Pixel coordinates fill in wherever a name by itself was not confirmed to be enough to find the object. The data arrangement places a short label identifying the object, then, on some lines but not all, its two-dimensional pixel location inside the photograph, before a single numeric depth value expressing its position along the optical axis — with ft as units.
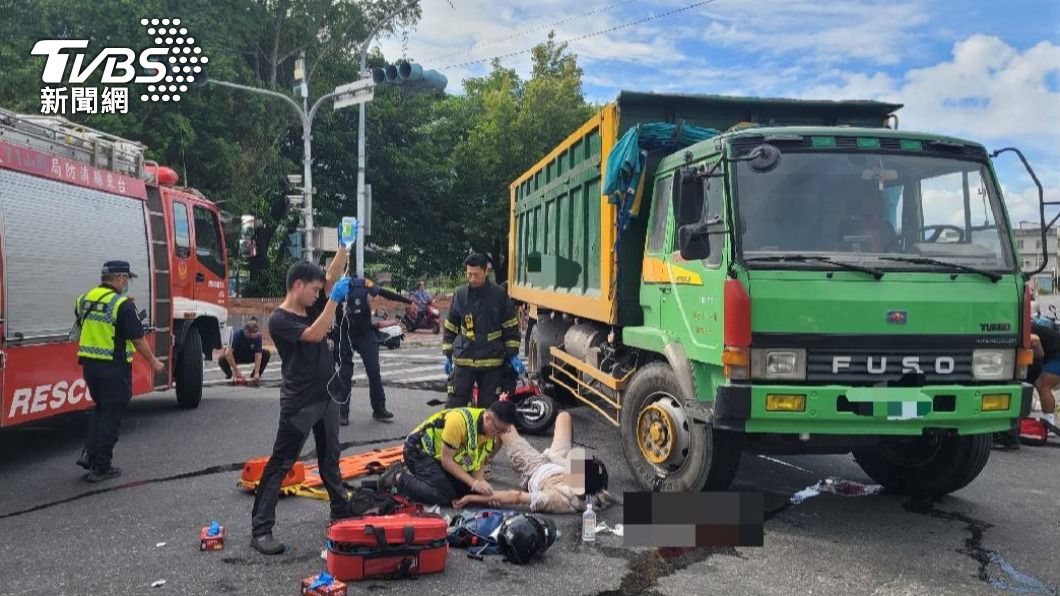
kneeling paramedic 18.38
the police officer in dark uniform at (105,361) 21.54
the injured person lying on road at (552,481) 18.29
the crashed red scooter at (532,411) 27.17
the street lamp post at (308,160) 57.16
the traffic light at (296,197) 57.88
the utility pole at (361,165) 56.59
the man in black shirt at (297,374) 15.70
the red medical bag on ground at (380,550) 14.23
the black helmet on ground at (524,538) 14.97
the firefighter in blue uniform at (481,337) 23.63
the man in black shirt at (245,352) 42.91
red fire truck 22.24
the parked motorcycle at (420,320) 78.02
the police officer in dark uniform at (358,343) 27.55
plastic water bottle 16.40
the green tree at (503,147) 96.37
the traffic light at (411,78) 42.29
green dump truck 15.90
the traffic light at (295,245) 53.88
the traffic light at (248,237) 34.88
